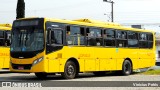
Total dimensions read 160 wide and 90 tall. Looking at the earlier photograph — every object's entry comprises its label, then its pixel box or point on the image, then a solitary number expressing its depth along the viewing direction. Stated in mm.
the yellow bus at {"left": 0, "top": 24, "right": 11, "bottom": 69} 27616
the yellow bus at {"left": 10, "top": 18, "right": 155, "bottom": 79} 21297
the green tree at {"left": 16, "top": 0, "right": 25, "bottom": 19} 47419
